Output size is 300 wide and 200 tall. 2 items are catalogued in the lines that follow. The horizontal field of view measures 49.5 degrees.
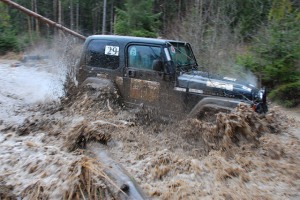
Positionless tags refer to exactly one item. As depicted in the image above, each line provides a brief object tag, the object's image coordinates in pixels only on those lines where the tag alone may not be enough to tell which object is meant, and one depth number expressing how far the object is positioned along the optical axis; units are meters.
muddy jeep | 5.85
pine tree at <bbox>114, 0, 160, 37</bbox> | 19.45
